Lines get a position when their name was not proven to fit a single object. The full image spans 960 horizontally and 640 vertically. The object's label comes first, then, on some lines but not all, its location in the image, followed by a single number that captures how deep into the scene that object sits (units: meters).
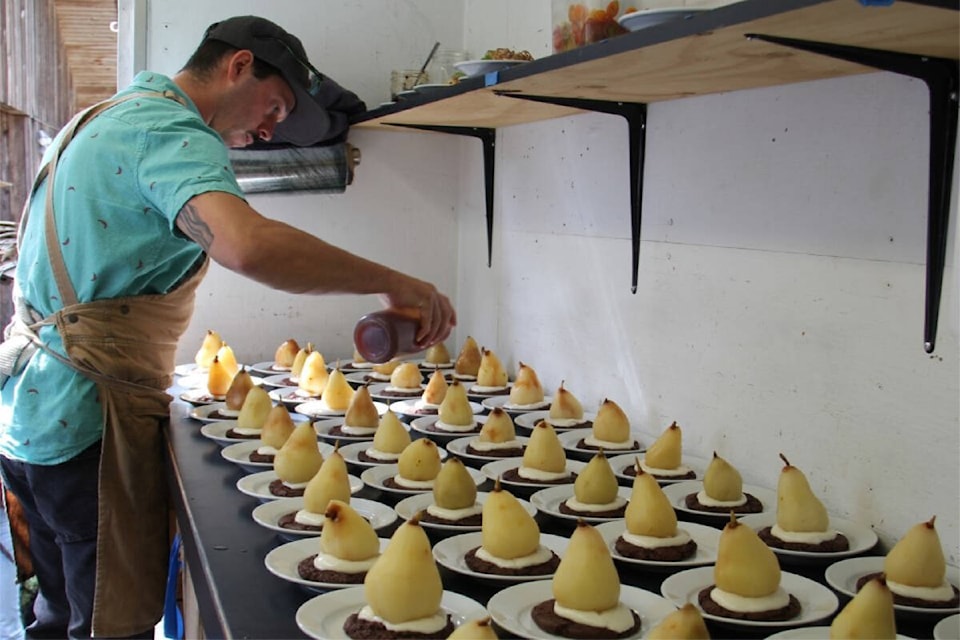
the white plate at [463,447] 1.85
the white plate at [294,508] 1.44
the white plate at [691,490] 1.57
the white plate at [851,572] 1.25
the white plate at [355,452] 1.81
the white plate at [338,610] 1.12
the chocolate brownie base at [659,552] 1.33
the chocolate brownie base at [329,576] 1.26
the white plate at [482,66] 1.84
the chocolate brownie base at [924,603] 1.18
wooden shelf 1.06
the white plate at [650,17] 1.32
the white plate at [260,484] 1.62
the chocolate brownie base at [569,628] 1.11
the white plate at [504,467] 1.72
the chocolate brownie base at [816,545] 1.36
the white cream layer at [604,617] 1.12
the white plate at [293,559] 1.24
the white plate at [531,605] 1.14
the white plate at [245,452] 1.80
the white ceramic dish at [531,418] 2.10
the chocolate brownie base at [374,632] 1.11
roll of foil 2.85
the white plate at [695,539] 1.32
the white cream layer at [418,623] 1.12
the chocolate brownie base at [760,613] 1.15
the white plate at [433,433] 2.03
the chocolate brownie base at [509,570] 1.27
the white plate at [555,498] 1.51
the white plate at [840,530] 1.35
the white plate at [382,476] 1.63
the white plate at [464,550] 1.27
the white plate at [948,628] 1.11
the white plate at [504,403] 2.23
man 1.65
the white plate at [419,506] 1.45
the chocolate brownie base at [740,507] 1.53
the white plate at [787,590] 1.14
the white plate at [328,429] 2.00
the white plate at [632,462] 1.77
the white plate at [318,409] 2.21
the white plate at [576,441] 1.89
